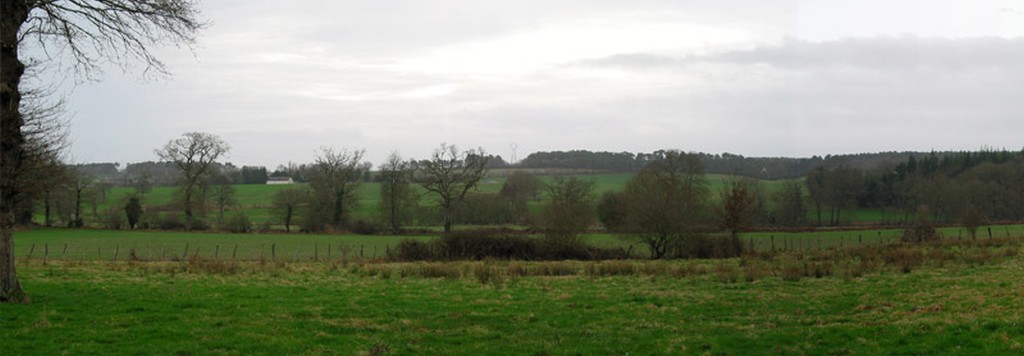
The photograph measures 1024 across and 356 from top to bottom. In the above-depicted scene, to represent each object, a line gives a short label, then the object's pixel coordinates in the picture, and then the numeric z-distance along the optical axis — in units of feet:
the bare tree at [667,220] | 147.64
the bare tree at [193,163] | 249.14
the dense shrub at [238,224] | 242.58
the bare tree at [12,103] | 48.24
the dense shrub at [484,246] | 147.13
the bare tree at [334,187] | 257.96
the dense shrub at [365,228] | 248.93
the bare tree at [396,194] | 264.93
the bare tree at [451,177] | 258.57
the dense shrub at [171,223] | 246.47
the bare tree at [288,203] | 259.60
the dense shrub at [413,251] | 141.49
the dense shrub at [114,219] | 242.58
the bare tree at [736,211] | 168.76
